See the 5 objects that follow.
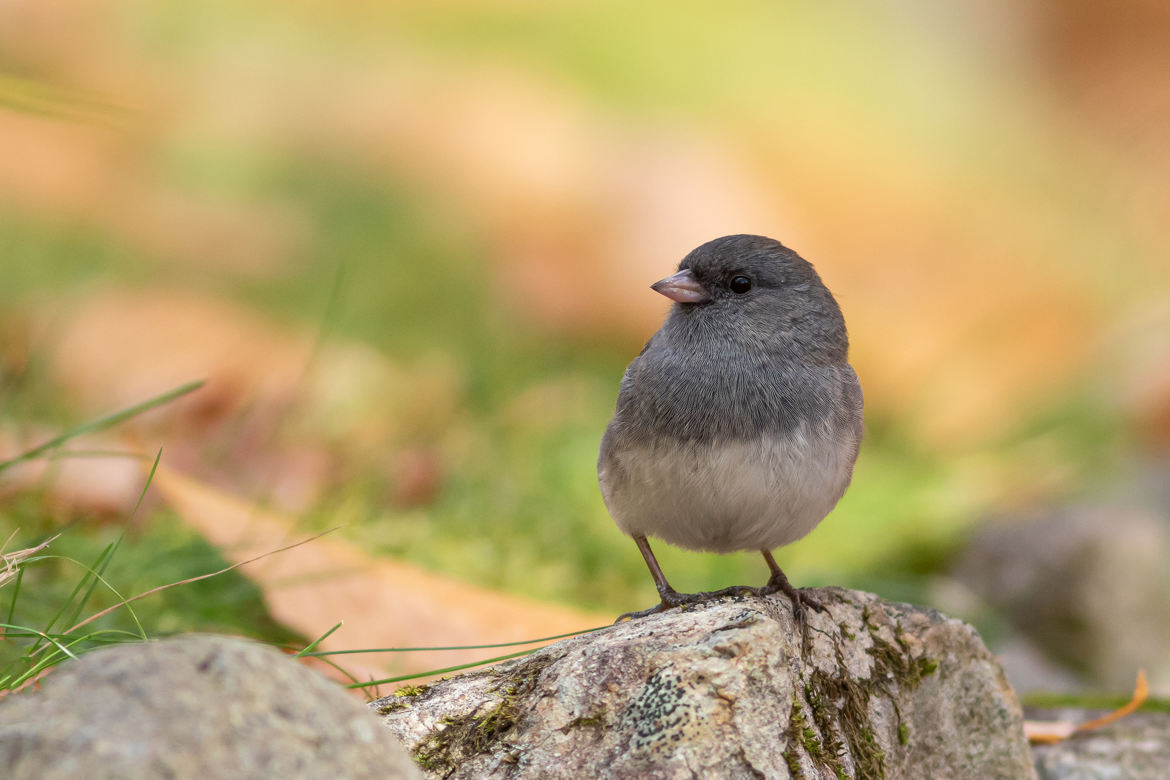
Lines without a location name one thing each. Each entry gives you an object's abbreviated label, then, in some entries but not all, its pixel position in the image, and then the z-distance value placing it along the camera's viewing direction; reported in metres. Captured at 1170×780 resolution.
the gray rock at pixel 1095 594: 5.56
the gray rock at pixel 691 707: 5.29
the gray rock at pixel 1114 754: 5.39
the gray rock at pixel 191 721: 4.70
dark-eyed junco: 5.37
